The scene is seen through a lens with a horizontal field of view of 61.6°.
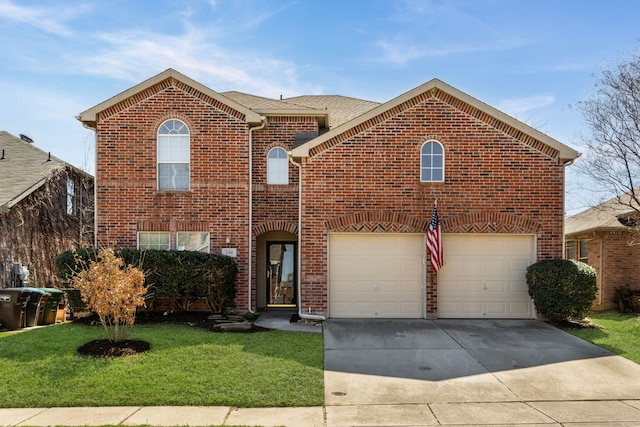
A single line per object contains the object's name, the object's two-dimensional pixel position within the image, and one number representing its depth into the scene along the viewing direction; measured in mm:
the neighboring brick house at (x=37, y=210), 15859
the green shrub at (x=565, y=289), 12477
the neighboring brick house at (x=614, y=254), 18203
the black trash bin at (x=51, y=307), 13023
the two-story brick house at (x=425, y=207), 13539
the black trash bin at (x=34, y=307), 12664
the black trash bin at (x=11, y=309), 12281
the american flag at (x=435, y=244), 13086
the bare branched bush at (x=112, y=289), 9492
